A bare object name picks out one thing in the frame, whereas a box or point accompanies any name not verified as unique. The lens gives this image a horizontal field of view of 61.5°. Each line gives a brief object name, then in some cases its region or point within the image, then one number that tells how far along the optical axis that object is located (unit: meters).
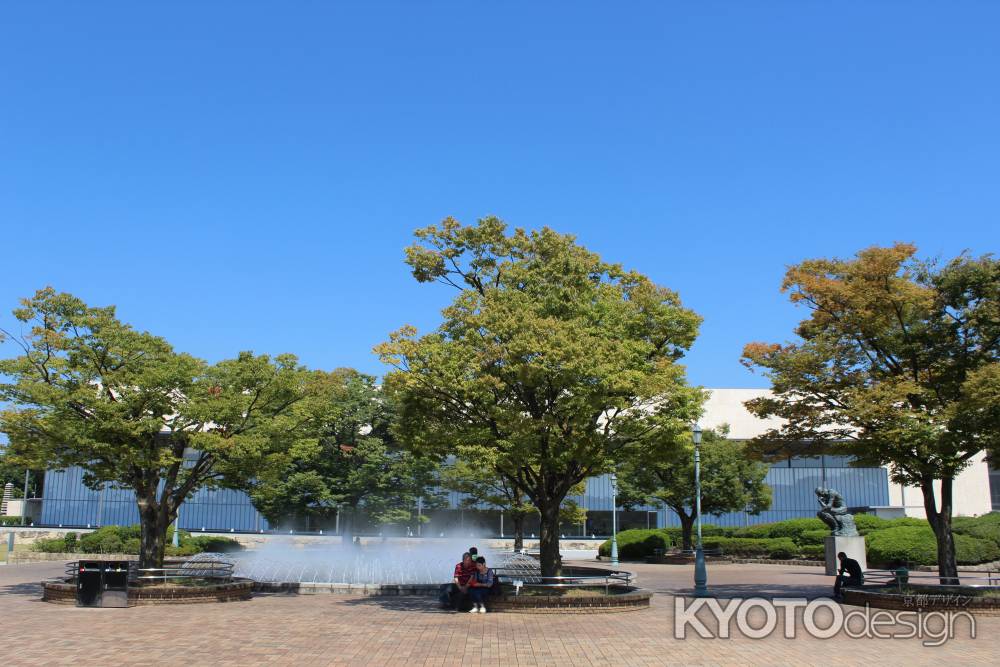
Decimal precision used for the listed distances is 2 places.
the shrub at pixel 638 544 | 44.47
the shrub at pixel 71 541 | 41.53
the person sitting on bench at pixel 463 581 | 18.61
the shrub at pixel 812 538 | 40.91
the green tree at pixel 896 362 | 19.59
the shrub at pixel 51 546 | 41.66
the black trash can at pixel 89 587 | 18.83
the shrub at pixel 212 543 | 42.51
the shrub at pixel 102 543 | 40.56
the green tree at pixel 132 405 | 19.98
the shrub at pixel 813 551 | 38.66
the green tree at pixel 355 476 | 44.12
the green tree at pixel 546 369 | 19.09
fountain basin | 22.81
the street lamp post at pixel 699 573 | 22.61
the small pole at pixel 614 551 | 39.39
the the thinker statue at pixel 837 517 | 31.58
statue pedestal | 30.61
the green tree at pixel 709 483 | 43.34
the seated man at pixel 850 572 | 20.33
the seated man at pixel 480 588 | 18.52
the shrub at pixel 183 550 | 38.31
